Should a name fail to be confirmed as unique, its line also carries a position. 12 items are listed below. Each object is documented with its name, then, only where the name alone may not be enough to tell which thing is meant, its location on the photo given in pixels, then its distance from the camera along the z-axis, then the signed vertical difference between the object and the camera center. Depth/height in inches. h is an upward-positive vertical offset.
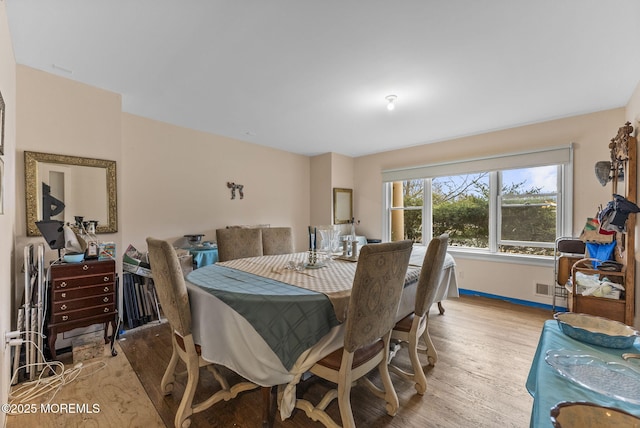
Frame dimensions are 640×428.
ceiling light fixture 109.6 +45.8
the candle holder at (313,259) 89.0 -16.2
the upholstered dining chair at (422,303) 73.0 -25.7
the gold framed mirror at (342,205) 206.4 +4.2
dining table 56.1 -24.9
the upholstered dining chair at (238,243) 112.6 -14.0
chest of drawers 85.1 -28.3
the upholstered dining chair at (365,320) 53.7 -23.4
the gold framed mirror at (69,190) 91.3 +8.0
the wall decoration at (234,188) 169.5 +14.7
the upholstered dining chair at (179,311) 59.4 -23.1
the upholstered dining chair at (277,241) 127.9 -14.7
